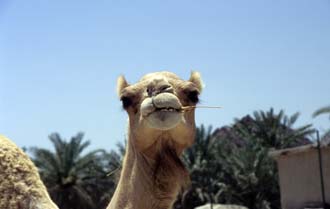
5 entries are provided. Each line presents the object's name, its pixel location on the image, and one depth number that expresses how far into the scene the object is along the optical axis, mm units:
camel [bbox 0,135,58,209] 4105
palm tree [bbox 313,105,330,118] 24234
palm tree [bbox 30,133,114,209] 35344
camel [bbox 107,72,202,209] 3521
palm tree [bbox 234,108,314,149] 36969
